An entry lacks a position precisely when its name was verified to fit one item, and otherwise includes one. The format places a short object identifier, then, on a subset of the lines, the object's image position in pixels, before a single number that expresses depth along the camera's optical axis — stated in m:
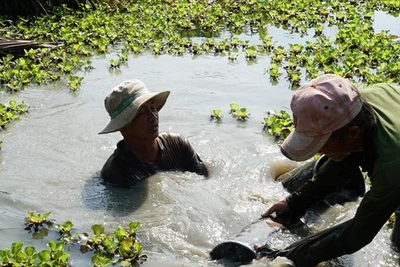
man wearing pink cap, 3.14
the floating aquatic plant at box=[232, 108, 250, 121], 6.92
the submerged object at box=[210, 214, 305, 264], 4.07
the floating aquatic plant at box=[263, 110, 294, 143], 6.39
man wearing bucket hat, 5.11
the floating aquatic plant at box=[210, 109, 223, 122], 7.02
